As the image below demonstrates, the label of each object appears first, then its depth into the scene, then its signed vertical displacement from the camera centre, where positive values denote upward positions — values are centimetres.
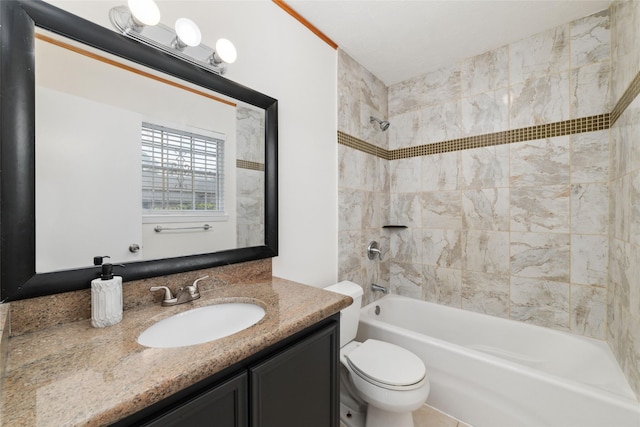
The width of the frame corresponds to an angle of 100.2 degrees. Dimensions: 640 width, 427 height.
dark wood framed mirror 74 +19
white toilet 129 -85
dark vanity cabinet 62 -51
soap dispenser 82 -28
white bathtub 123 -91
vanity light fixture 95 +69
